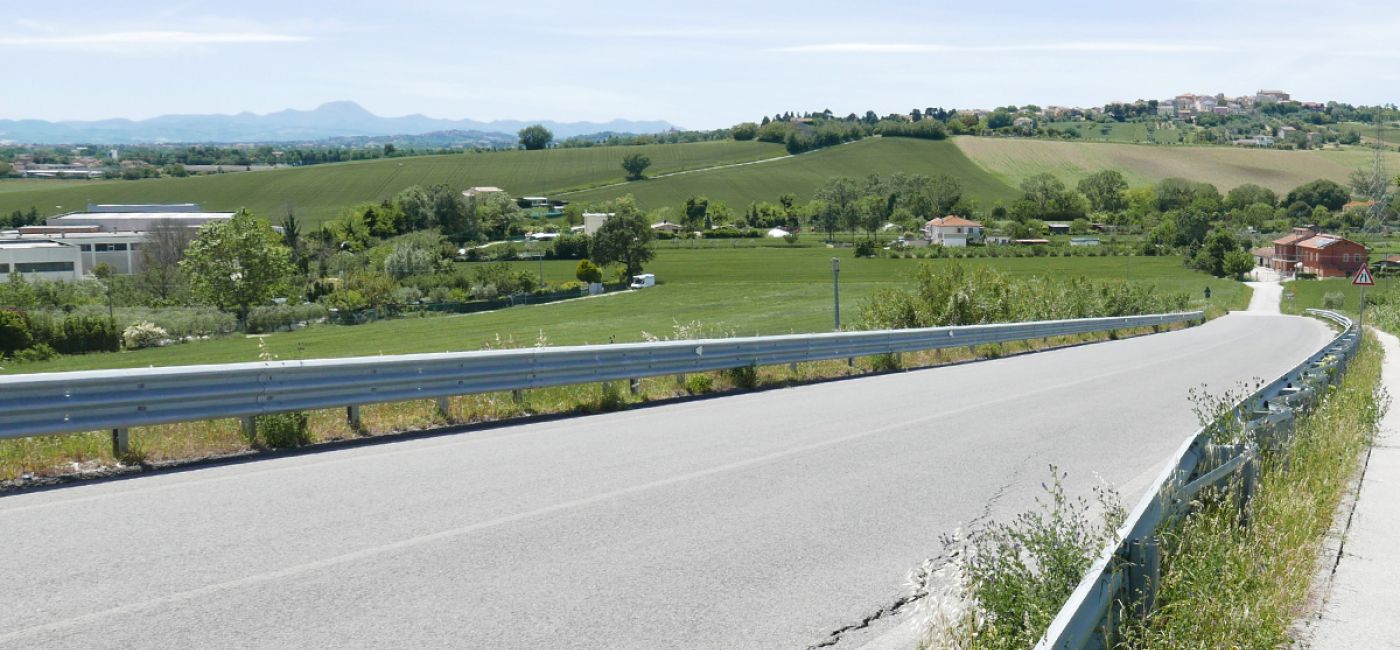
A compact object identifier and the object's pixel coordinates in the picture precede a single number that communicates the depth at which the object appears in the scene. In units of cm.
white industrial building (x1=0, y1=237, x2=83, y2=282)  10469
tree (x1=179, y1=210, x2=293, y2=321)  9494
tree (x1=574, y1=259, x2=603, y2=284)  10256
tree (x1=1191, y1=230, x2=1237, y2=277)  12650
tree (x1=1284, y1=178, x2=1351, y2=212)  17288
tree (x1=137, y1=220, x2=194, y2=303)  10462
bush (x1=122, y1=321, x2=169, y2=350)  6375
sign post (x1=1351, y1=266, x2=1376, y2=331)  4466
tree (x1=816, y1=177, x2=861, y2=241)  15775
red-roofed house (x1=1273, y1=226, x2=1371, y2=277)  12775
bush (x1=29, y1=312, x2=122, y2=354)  5912
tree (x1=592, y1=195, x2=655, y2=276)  10638
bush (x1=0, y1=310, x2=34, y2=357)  5594
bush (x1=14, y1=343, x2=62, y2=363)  5531
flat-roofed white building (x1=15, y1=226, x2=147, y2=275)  12800
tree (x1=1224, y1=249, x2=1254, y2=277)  12538
